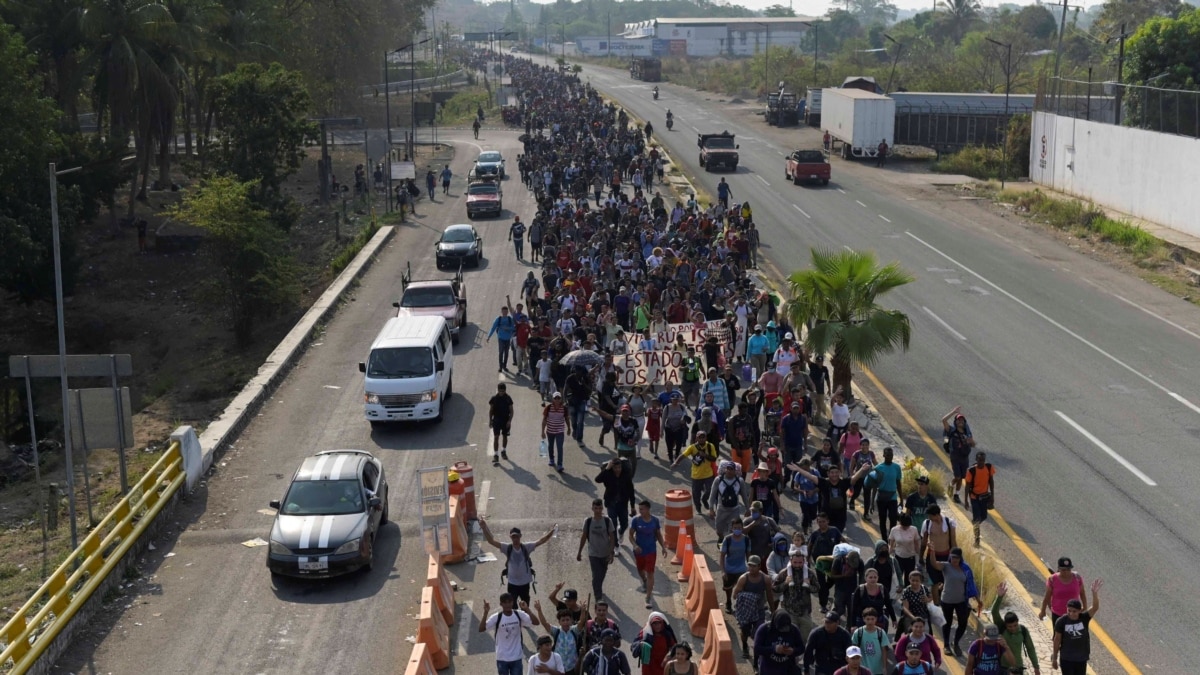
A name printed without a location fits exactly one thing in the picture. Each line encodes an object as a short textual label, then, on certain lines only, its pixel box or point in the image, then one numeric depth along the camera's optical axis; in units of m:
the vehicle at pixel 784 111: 91.44
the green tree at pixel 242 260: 42.94
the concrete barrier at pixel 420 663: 13.24
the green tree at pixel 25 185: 40.62
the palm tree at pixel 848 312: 24.69
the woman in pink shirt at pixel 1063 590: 14.77
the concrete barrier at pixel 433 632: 14.47
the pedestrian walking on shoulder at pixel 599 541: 16.30
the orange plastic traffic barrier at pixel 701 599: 15.77
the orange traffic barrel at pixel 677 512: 18.44
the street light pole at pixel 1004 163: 60.47
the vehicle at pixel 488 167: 62.69
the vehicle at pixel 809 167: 60.25
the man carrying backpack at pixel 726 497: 17.50
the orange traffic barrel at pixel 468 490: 19.47
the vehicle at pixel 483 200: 52.91
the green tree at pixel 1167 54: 56.72
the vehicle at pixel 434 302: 32.16
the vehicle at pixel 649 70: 148.00
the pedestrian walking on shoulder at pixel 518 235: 43.01
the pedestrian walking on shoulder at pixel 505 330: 29.10
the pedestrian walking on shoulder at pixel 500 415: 22.84
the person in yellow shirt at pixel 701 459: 19.44
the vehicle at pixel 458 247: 42.22
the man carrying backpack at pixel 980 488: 19.20
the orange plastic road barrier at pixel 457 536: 18.27
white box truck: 68.38
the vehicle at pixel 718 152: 66.00
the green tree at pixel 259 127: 56.50
